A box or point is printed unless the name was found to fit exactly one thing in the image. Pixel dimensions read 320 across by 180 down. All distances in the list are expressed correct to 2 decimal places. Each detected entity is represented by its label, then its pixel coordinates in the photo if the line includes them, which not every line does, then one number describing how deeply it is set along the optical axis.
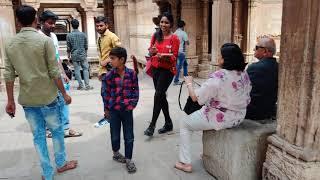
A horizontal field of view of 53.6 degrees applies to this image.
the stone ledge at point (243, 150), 2.96
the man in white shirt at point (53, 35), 4.23
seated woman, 3.02
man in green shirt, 2.90
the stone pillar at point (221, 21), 8.15
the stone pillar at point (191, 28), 10.24
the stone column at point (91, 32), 21.00
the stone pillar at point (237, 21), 9.12
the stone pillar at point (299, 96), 2.39
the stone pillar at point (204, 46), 10.34
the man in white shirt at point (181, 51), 8.74
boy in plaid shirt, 3.39
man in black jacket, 3.26
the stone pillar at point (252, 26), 8.76
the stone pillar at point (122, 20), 11.53
